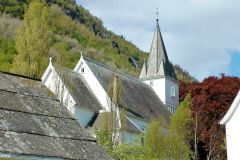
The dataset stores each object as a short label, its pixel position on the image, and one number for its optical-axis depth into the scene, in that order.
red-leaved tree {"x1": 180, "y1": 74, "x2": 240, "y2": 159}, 46.67
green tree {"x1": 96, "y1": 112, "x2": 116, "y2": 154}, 29.49
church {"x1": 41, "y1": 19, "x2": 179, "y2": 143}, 38.16
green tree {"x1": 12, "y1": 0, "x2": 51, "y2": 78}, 40.09
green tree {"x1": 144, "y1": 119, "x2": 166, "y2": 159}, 30.79
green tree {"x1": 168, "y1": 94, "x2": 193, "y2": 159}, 33.62
